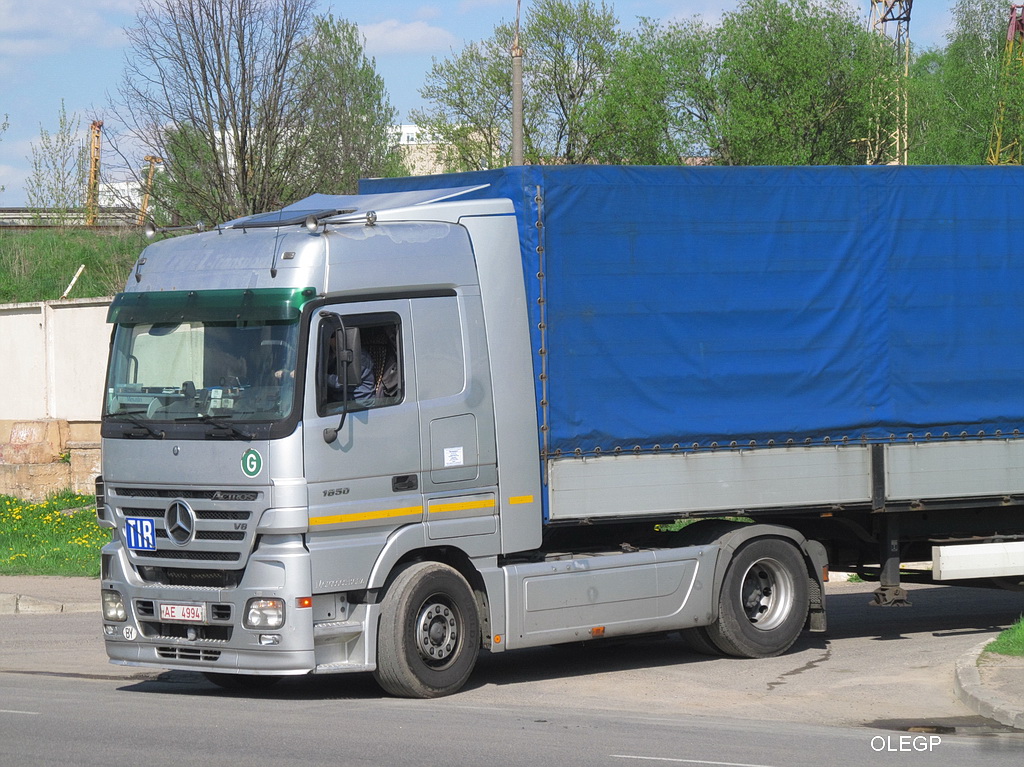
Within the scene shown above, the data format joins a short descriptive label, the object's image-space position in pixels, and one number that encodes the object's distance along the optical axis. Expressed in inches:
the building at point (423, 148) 2037.6
